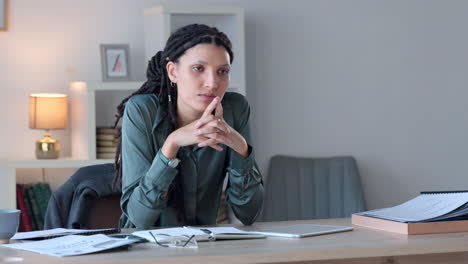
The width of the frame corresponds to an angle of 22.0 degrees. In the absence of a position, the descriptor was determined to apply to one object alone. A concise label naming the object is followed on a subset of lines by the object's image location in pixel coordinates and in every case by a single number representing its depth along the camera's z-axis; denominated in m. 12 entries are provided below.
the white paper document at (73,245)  3.42
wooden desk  3.31
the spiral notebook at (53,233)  4.08
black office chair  4.58
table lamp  5.66
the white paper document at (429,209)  4.15
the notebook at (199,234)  3.83
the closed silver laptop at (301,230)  4.01
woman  4.34
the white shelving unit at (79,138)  5.61
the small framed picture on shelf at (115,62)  5.81
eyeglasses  3.64
